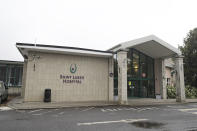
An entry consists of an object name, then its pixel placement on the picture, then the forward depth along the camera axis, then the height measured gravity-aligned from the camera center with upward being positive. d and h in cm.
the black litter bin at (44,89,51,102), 1171 -162
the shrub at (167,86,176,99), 1760 -206
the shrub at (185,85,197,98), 1778 -207
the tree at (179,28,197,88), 1980 +254
